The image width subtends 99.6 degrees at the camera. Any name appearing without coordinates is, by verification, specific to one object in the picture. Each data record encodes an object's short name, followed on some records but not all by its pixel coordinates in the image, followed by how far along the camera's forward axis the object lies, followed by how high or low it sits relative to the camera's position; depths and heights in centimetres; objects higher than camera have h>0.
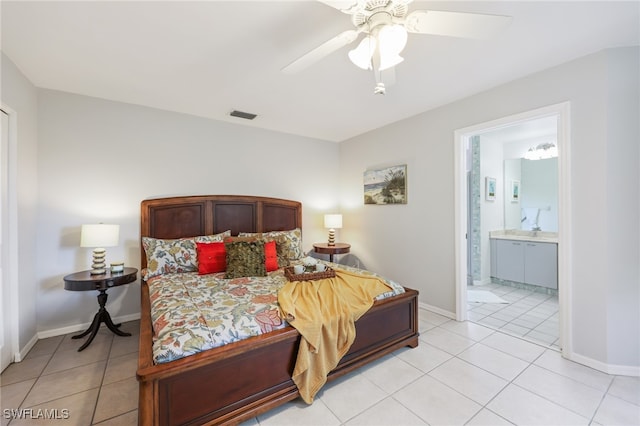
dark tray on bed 249 -58
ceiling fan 132 +96
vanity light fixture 430 +99
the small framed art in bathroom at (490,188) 455 +42
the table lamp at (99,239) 258 -24
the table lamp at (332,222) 440 -14
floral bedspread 152 -66
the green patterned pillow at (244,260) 273 -47
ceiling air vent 347 +131
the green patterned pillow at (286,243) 341 -38
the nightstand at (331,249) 412 -54
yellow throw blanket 182 -76
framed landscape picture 372 +41
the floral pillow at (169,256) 288 -46
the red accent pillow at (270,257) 301 -49
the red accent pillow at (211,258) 286 -47
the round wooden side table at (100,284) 244 -64
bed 139 -97
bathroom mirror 449 +32
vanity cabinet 393 -77
